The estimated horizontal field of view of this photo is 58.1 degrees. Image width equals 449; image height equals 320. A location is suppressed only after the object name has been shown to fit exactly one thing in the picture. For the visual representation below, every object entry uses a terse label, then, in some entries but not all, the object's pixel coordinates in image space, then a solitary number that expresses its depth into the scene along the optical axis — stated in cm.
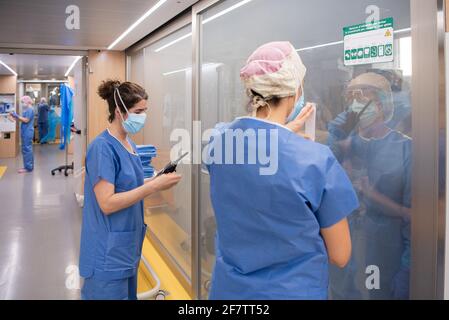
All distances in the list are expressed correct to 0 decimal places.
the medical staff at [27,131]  816
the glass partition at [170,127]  324
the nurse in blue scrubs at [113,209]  183
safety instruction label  143
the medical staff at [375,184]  144
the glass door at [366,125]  141
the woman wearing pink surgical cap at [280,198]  117
